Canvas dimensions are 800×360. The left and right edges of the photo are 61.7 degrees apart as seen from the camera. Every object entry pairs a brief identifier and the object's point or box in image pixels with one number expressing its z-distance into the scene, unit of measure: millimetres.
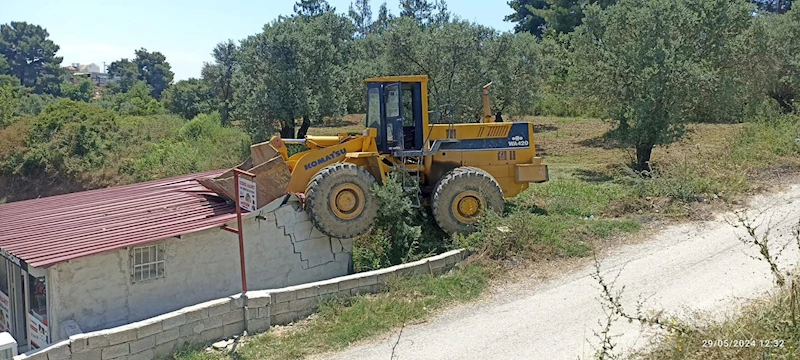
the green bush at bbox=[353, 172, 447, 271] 11539
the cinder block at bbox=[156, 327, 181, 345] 8742
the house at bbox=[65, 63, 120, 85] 144100
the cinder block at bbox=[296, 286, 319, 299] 9852
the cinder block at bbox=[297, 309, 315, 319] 9859
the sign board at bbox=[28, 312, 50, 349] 9617
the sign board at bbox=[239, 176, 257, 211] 9875
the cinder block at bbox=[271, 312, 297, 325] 9664
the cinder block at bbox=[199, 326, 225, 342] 9141
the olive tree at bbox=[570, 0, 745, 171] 17125
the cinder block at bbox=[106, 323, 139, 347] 8375
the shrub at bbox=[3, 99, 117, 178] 25781
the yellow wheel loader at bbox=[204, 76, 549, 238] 11422
